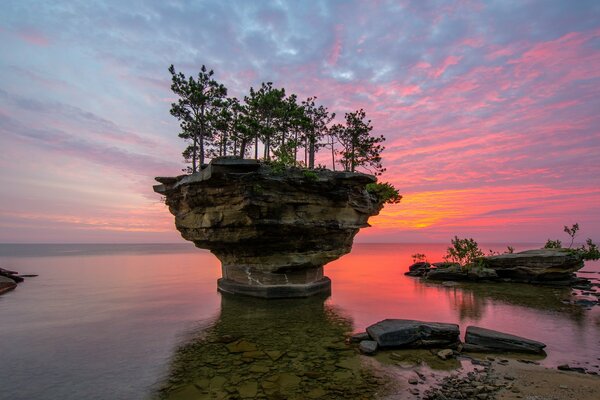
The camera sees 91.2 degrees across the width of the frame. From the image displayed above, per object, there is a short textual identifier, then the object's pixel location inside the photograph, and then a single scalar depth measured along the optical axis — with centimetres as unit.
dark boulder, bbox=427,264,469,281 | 3609
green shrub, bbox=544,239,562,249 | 3912
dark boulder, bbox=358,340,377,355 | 1201
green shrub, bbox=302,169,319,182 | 2094
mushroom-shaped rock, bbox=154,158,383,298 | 2055
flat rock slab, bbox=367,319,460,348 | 1264
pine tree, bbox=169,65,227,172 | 2478
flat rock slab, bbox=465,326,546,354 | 1216
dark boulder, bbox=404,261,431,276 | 4291
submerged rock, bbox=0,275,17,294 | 3142
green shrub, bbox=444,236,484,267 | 3881
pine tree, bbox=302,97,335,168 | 3083
